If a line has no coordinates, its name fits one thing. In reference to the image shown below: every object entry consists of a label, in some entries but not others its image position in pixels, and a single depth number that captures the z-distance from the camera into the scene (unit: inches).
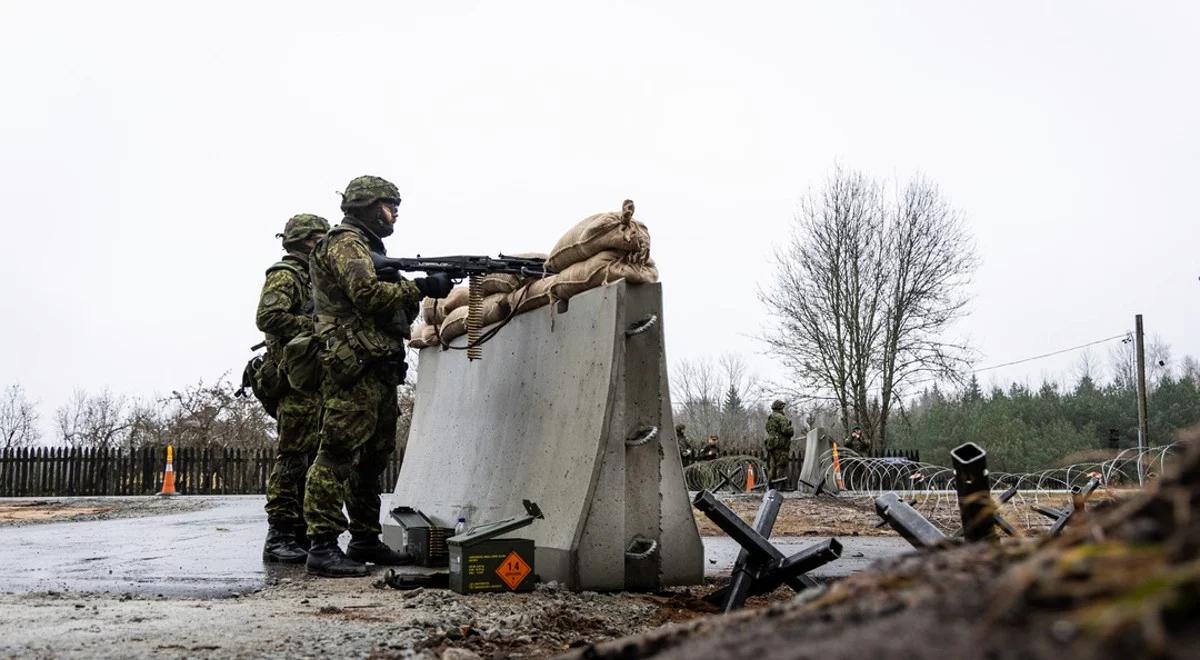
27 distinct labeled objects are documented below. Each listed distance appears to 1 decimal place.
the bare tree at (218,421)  1472.7
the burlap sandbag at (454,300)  297.6
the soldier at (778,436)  973.2
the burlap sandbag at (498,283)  253.4
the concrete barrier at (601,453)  189.6
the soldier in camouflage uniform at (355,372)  238.2
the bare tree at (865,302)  1462.8
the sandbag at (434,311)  313.6
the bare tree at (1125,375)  1630.2
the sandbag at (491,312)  253.3
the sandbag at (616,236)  201.6
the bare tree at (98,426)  1791.6
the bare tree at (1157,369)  1456.4
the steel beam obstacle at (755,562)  155.1
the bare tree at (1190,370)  1544.5
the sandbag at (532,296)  227.8
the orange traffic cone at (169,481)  997.2
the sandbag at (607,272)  201.0
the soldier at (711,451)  1099.2
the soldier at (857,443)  1104.2
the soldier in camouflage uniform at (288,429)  285.3
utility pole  1205.0
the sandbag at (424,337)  323.9
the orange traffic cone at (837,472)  821.9
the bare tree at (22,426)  2427.4
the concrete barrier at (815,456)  873.5
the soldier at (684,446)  1040.8
